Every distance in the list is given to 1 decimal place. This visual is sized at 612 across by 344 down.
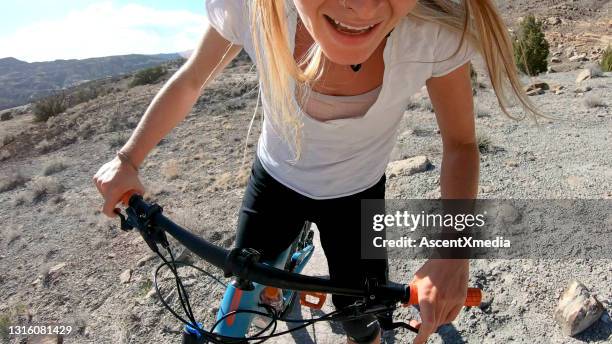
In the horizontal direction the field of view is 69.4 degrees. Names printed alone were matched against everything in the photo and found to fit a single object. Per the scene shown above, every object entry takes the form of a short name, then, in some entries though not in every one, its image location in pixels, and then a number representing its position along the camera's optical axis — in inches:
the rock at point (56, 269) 169.5
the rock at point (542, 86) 318.4
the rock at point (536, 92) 306.9
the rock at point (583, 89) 288.4
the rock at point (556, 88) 309.3
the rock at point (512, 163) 171.9
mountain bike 46.3
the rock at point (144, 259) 156.0
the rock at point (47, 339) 127.3
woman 47.9
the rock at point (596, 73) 337.8
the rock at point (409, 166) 174.7
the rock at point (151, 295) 132.0
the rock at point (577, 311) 91.0
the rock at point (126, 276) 149.3
